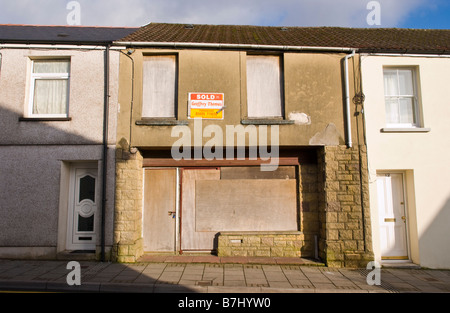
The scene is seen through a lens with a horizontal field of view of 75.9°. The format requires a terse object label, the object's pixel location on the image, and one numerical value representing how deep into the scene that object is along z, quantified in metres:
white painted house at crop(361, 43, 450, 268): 7.36
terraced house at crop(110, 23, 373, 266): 7.38
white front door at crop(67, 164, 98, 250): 7.59
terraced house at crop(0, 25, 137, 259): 7.20
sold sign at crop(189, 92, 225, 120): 7.50
